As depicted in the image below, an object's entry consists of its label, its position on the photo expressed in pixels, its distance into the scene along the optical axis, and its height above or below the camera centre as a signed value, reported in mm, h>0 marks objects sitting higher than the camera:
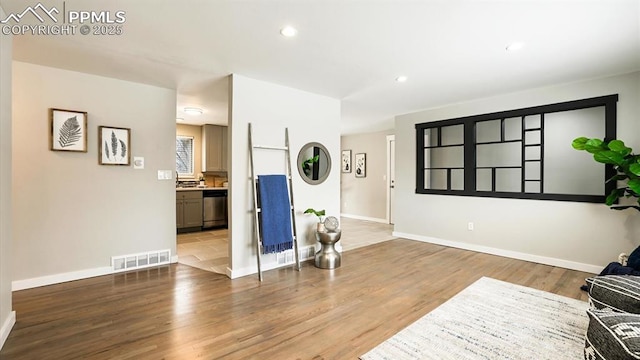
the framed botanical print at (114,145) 3477 +375
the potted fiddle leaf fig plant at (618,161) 2996 +167
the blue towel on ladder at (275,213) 3508 -463
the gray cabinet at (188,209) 5883 -679
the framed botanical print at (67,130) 3182 +518
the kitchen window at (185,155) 6668 +489
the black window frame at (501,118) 3500 +565
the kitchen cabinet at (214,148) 6574 +659
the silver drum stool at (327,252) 3709 -992
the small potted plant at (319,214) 3835 -515
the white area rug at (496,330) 1922 -1177
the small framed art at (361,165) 7866 +314
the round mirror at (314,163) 4082 +195
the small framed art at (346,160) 8305 +456
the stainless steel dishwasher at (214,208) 6250 -716
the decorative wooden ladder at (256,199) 3467 -281
